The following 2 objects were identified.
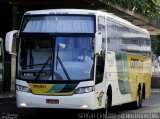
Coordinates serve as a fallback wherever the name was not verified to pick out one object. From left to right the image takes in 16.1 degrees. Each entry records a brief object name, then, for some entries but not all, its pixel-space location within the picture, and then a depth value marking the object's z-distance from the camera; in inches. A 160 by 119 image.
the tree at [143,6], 1205.6
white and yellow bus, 582.6
